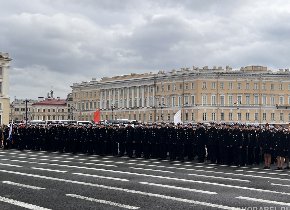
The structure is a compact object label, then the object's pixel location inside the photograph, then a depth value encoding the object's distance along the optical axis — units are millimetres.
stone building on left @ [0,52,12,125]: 69988
